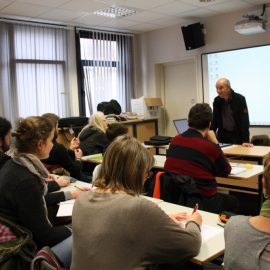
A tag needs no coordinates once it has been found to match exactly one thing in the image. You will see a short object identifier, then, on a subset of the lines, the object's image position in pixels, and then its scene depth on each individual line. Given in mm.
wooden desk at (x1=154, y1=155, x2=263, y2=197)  2871
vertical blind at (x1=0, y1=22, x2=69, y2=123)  5395
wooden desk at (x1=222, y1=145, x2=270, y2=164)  3645
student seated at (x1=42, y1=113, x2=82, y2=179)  3096
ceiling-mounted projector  4996
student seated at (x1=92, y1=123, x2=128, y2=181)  3248
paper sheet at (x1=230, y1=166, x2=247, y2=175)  2915
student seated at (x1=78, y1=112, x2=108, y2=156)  4301
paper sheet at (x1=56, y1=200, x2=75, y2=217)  2127
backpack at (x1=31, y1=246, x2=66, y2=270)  1415
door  6668
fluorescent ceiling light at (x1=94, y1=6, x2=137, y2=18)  5214
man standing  4410
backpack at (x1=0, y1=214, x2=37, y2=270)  1663
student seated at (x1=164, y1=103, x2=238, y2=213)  2535
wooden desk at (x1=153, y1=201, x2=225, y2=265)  1492
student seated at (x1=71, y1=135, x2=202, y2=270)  1290
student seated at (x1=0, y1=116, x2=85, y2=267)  1734
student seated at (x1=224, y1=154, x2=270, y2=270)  1126
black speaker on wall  5953
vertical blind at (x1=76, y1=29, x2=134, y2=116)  6316
